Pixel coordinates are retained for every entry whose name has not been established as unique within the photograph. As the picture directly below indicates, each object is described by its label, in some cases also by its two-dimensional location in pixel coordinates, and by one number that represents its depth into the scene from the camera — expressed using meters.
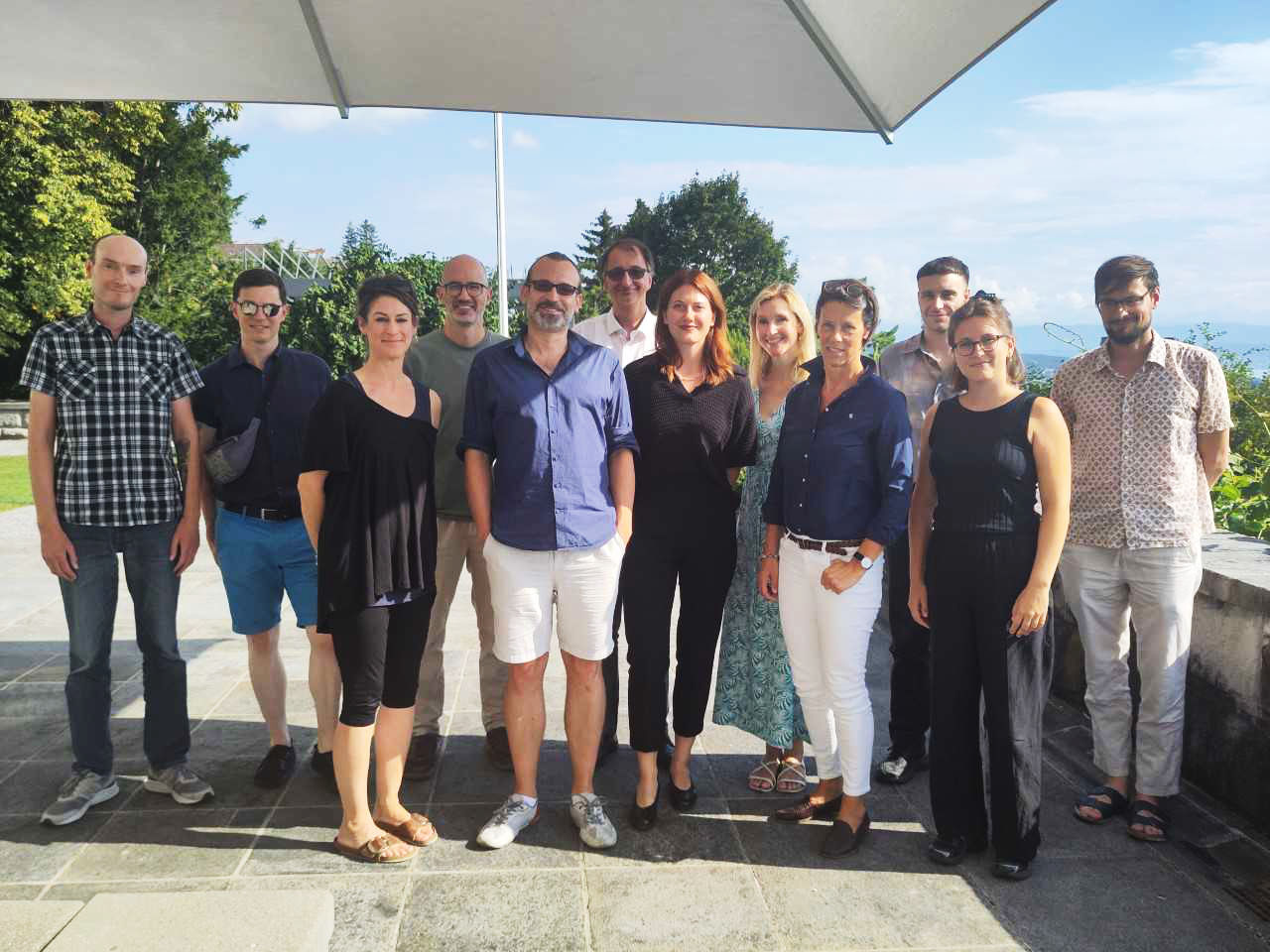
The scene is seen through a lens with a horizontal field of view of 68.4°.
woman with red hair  3.47
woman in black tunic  3.10
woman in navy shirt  3.28
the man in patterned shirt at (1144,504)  3.45
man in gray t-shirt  3.92
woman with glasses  3.10
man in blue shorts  3.63
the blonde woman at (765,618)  3.71
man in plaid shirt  3.38
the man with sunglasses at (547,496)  3.24
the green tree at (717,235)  54.44
